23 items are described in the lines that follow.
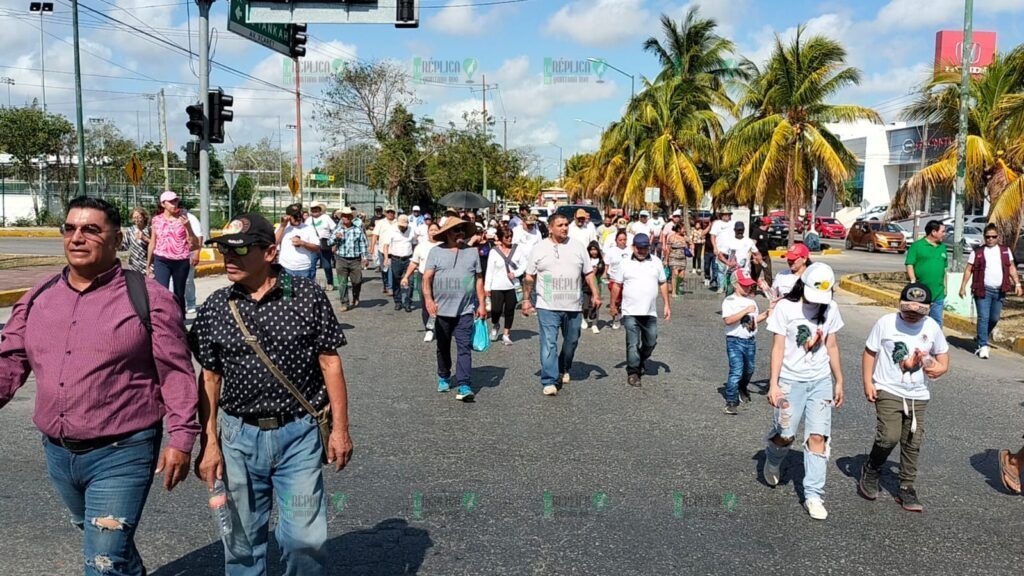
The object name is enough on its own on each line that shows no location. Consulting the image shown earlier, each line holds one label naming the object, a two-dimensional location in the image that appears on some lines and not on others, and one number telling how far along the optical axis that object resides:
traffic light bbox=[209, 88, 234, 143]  15.77
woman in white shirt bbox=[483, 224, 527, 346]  11.24
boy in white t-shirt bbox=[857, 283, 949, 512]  5.34
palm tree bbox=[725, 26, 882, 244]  27.92
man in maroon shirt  3.07
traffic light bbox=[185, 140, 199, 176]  15.96
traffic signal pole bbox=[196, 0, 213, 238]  15.37
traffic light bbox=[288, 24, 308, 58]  16.42
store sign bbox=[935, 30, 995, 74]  56.34
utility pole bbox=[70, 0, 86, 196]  26.78
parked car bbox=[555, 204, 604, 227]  29.86
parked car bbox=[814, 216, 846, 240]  47.66
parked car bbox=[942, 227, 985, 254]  31.31
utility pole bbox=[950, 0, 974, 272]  16.08
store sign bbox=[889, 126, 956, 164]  51.56
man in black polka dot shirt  3.35
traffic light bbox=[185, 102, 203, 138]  15.46
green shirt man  10.45
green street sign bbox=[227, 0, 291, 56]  14.23
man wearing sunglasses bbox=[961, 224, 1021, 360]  10.66
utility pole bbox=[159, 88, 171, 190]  37.59
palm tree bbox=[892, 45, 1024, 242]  15.39
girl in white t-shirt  5.35
